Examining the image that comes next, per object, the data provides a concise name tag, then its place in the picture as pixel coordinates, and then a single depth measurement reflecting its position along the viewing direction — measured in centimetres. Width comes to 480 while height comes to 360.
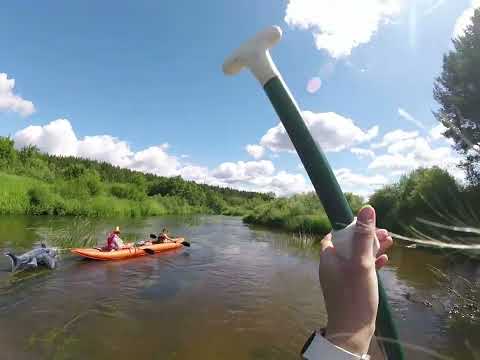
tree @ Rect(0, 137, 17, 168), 3775
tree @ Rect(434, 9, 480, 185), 1405
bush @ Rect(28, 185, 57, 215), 2612
